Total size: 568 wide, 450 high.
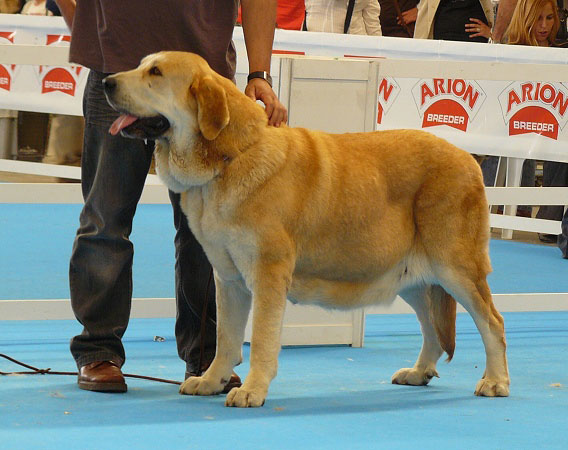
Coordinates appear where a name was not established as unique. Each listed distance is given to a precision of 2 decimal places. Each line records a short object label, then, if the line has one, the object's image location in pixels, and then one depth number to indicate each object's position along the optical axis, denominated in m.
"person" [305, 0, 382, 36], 16.86
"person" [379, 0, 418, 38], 18.21
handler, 7.05
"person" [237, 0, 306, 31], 17.75
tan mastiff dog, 6.49
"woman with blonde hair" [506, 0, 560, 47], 16.01
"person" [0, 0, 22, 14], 20.34
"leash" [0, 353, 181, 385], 7.58
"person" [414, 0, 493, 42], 16.87
